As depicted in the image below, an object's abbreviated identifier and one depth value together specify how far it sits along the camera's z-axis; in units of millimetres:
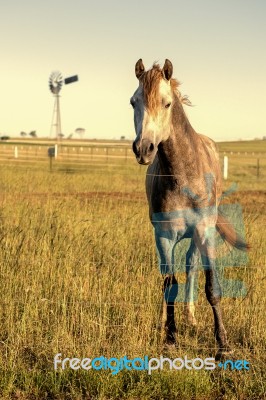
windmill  70562
